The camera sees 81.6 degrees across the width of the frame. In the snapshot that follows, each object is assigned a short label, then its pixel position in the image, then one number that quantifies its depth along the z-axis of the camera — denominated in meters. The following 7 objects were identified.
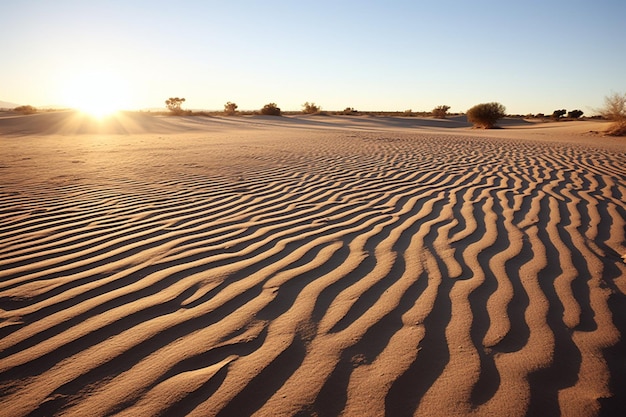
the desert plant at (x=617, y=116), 17.31
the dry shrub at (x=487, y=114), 26.39
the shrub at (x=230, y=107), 42.53
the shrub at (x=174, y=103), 42.02
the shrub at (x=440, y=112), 41.03
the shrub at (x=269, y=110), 37.31
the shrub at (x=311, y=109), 44.62
